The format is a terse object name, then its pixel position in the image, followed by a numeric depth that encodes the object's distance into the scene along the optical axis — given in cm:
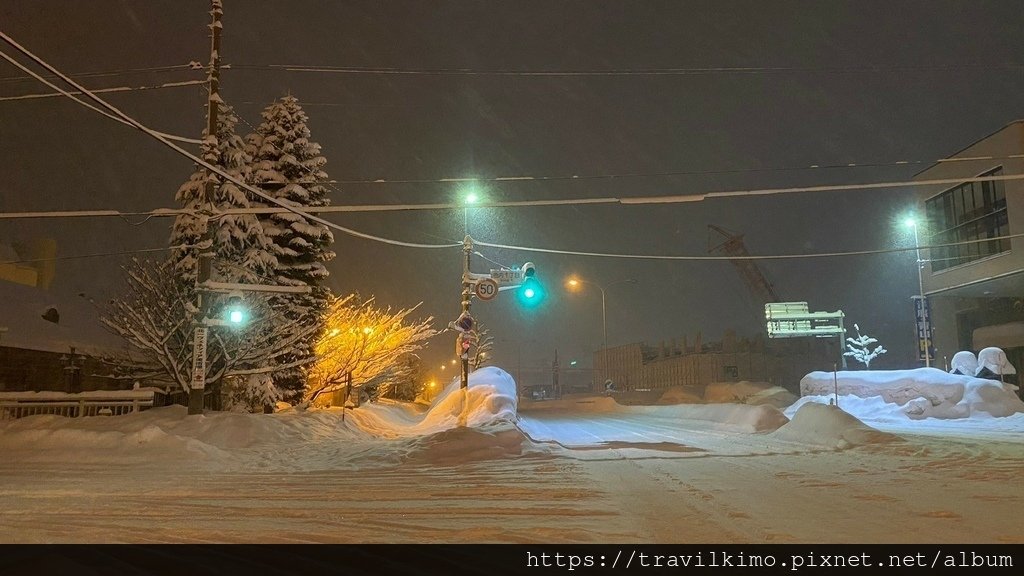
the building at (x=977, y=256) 4138
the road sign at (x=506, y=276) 2184
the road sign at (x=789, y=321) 5400
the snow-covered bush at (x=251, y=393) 2402
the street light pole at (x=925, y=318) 4647
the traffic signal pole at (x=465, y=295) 1986
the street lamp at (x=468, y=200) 2068
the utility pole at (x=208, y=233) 1731
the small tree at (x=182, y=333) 2116
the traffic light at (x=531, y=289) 2064
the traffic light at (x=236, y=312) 1722
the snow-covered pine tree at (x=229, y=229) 2261
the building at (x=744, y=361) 7575
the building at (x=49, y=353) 2861
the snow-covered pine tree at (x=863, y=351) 5128
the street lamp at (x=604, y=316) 4047
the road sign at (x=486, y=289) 2022
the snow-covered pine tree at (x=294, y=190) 2647
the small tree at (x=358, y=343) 2950
